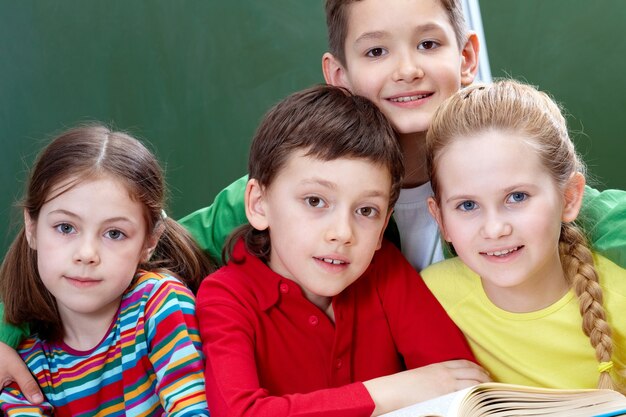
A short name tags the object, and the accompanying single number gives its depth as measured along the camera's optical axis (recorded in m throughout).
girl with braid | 1.47
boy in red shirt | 1.47
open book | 1.31
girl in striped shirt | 1.50
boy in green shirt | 1.62
